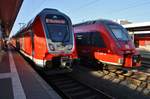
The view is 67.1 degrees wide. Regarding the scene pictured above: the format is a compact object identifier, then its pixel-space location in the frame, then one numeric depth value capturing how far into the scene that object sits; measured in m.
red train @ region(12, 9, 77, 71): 5.26
